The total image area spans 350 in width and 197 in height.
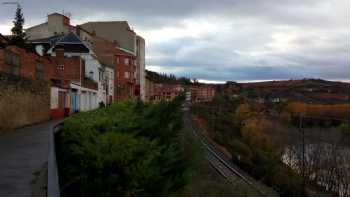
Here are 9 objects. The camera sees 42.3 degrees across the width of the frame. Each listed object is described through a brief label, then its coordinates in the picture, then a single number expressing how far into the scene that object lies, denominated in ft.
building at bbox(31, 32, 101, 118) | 92.99
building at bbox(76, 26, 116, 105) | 172.96
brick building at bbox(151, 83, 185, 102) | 324.56
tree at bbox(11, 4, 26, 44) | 166.20
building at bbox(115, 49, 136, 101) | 222.48
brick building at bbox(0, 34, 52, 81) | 56.29
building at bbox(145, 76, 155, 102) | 302.37
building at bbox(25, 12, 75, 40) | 183.83
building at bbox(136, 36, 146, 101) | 270.05
